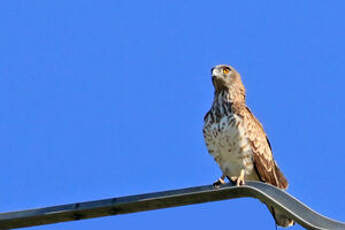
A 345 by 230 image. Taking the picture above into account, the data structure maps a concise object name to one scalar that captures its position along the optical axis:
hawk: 16.98
